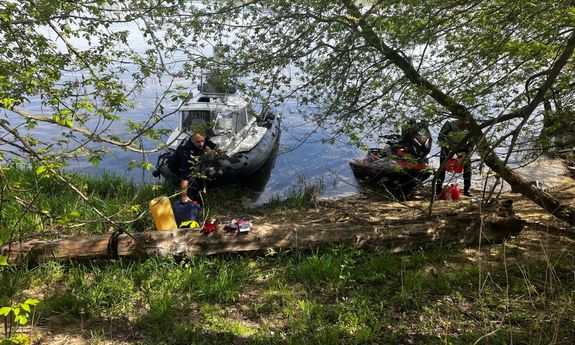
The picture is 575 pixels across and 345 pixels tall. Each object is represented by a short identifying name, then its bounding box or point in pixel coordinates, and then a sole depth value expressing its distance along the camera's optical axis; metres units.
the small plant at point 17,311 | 1.96
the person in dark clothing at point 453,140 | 4.57
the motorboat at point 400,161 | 4.96
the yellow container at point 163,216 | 5.66
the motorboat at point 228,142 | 8.64
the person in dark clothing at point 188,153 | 6.74
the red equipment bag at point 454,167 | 4.26
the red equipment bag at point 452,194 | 7.94
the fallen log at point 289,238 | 4.55
